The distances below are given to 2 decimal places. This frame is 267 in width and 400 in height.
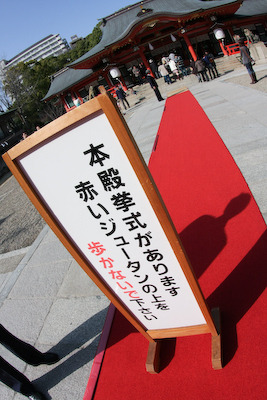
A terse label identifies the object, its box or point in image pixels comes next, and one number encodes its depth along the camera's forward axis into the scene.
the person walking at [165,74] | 18.09
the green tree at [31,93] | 31.38
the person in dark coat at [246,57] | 10.35
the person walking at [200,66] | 15.30
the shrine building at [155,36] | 20.44
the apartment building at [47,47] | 147.12
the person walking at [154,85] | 13.74
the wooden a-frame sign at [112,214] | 1.75
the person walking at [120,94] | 17.12
